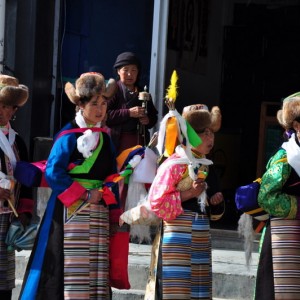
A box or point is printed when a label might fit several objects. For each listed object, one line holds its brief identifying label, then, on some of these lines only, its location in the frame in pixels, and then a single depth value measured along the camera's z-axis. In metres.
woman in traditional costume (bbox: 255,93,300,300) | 10.77
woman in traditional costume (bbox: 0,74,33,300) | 11.74
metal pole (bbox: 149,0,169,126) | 16.71
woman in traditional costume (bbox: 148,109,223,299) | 11.37
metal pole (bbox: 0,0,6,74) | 16.18
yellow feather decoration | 11.27
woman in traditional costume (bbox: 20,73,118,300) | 11.39
